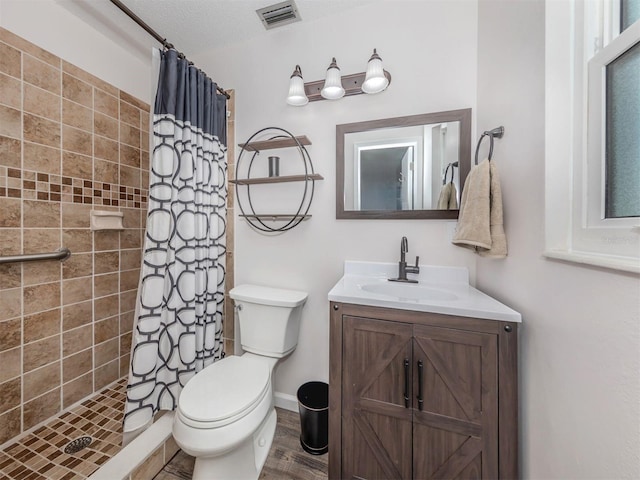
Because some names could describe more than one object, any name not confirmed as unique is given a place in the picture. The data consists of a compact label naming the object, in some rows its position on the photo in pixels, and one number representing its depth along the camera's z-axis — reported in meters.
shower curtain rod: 1.12
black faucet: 1.33
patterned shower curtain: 1.19
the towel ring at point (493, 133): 1.06
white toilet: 0.94
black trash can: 1.28
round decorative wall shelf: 1.54
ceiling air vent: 1.45
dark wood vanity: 0.88
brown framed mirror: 1.32
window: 0.63
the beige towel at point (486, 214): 1.03
